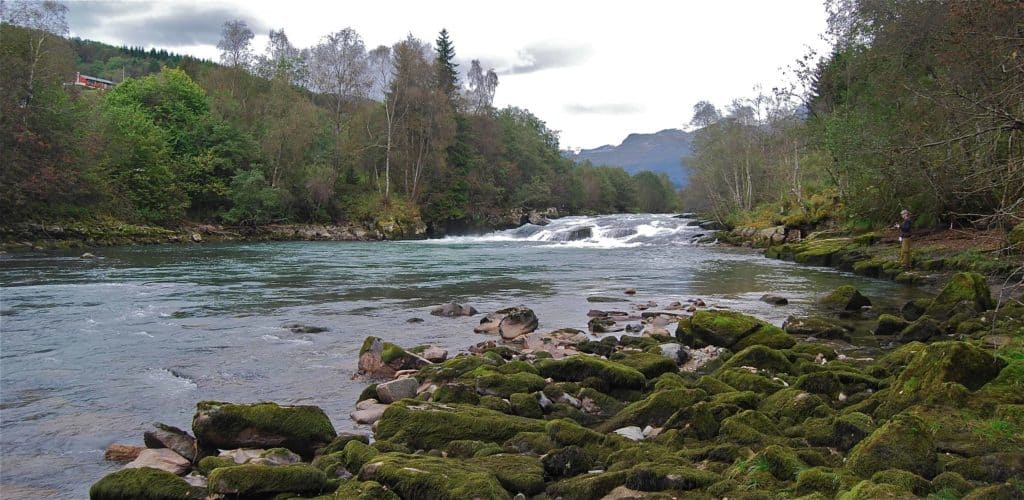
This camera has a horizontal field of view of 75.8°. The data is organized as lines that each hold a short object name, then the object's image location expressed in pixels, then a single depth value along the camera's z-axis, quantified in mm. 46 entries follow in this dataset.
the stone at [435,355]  10672
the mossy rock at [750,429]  6008
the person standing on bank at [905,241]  21239
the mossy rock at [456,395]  7871
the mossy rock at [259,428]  6500
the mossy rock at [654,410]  7086
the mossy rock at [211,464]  5838
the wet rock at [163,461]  5909
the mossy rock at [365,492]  4703
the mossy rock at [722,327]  10984
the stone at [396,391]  8516
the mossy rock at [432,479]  4875
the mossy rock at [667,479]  4867
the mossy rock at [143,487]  5082
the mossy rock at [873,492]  3973
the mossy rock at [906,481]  4387
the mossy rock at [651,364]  9234
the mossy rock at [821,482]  4512
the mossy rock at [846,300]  15539
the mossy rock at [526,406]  7551
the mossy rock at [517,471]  5301
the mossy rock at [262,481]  5117
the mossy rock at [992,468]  4625
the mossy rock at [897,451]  4789
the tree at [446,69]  68875
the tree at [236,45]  66250
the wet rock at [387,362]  10062
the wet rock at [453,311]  15789
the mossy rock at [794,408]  6613
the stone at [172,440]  6391
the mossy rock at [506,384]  8203
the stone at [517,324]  13012
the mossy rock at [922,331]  11531
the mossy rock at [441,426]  6580
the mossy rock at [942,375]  6441
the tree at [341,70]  60281
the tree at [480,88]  80812
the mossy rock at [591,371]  8695
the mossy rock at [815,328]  12380
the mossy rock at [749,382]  7941
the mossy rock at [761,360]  9172
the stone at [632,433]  6578
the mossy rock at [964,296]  13266
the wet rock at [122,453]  6523
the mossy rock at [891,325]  12484
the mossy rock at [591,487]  4992
